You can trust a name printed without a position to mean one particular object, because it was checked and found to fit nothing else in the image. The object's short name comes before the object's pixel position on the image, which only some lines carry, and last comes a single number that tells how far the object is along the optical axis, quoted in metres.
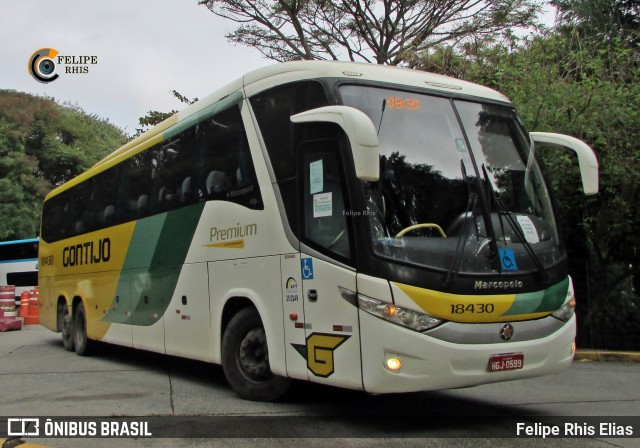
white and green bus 5.38
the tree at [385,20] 20.50
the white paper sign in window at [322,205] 5.89
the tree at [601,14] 21.20
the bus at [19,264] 28.47
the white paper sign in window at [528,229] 5.98
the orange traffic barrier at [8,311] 18.81
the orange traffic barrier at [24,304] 22.47
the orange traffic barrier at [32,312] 21.77
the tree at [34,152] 32.56
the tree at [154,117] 24.12
